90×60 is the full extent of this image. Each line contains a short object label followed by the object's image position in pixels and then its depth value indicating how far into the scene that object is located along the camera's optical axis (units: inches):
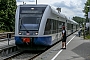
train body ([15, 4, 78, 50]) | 690.8
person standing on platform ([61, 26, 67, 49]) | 796.0
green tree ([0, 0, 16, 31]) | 2058.3
